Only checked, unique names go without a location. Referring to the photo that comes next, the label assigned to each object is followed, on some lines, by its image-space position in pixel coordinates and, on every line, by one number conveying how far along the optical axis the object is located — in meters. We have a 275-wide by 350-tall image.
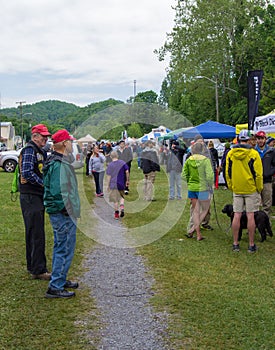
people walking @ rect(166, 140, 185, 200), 15.41
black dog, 8.96
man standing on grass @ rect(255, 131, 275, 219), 10.30
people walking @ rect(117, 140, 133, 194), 16.92
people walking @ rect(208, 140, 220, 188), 18.06
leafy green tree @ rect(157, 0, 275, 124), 44.72
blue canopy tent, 22.20
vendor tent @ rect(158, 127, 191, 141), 25.48
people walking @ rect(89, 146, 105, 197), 16.62
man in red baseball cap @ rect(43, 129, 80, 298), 5.84
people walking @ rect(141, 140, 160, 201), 15.16
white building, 117.25
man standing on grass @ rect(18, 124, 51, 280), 6.48
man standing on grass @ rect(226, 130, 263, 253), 8.22
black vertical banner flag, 12.45
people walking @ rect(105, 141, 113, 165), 31.21
